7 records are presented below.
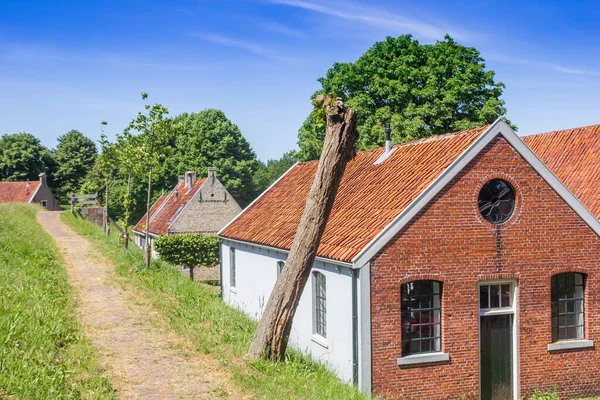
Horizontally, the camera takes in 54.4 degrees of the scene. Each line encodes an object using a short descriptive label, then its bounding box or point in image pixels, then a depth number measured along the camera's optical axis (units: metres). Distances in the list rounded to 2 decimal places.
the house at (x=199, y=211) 40.19
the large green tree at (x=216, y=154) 58.59
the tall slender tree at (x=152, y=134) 19.59
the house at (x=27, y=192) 60.69
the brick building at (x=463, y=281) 12.47
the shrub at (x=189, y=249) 32.56
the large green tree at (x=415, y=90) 29.34
